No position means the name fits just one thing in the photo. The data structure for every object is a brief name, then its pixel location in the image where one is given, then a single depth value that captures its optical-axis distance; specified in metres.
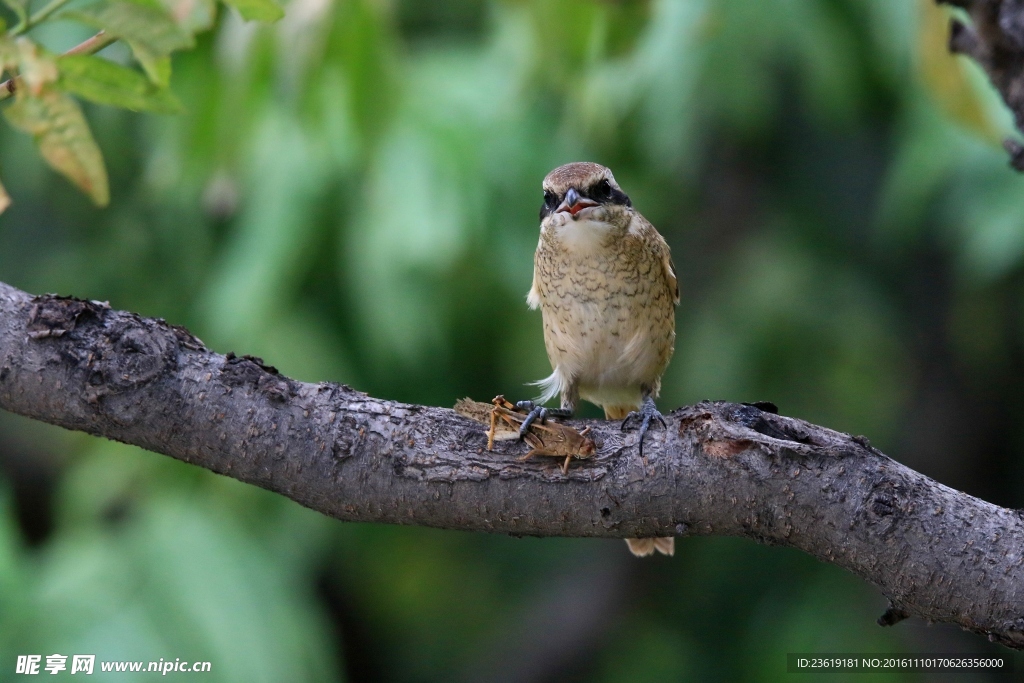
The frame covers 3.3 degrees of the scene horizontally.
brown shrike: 6.29
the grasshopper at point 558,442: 6.17
